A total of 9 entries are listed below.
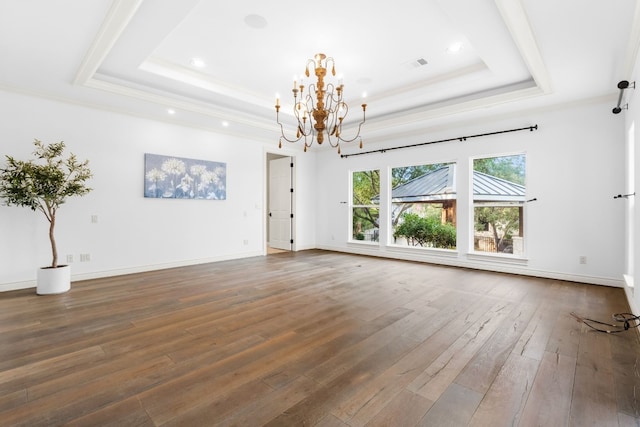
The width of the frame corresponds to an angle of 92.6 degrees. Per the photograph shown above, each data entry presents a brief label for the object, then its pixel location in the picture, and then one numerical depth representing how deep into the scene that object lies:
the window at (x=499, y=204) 5.02
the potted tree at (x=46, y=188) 3.63
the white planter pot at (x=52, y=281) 3.79
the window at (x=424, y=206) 5.84
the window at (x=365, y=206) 6.99
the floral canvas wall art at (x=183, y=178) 5.16
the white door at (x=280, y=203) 7.83
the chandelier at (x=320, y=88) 3.58
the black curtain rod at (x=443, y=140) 4.79
